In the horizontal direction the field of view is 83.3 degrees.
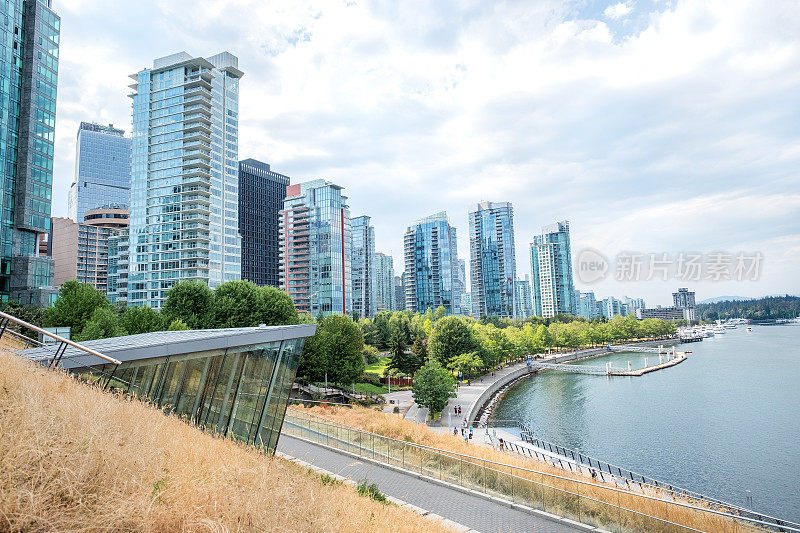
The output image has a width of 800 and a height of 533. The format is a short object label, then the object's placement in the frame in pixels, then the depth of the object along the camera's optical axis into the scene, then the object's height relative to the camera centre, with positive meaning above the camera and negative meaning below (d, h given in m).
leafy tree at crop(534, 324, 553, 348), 94.39 -5.25
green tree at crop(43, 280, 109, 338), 41.31 +1.76
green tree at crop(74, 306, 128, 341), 35.12 -0.08
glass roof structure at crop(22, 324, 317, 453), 12.52 -1.52
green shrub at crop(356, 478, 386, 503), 11.93 -4.72
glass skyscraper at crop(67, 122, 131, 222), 195.25 +64.29
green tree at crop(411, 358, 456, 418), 39.44 -6.47
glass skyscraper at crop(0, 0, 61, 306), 51.97 +21.61
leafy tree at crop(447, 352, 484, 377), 58.72 -6.28
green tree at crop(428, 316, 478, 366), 61.94 -3.57
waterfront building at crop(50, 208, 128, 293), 121.25 +22.58
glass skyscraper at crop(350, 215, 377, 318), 147.24 +19.48
